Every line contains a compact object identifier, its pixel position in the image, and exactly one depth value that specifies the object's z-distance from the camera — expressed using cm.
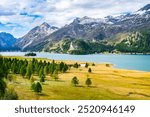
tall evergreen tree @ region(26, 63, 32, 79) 10858
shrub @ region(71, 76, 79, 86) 9675
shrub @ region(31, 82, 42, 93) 7624
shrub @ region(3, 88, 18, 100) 4458
